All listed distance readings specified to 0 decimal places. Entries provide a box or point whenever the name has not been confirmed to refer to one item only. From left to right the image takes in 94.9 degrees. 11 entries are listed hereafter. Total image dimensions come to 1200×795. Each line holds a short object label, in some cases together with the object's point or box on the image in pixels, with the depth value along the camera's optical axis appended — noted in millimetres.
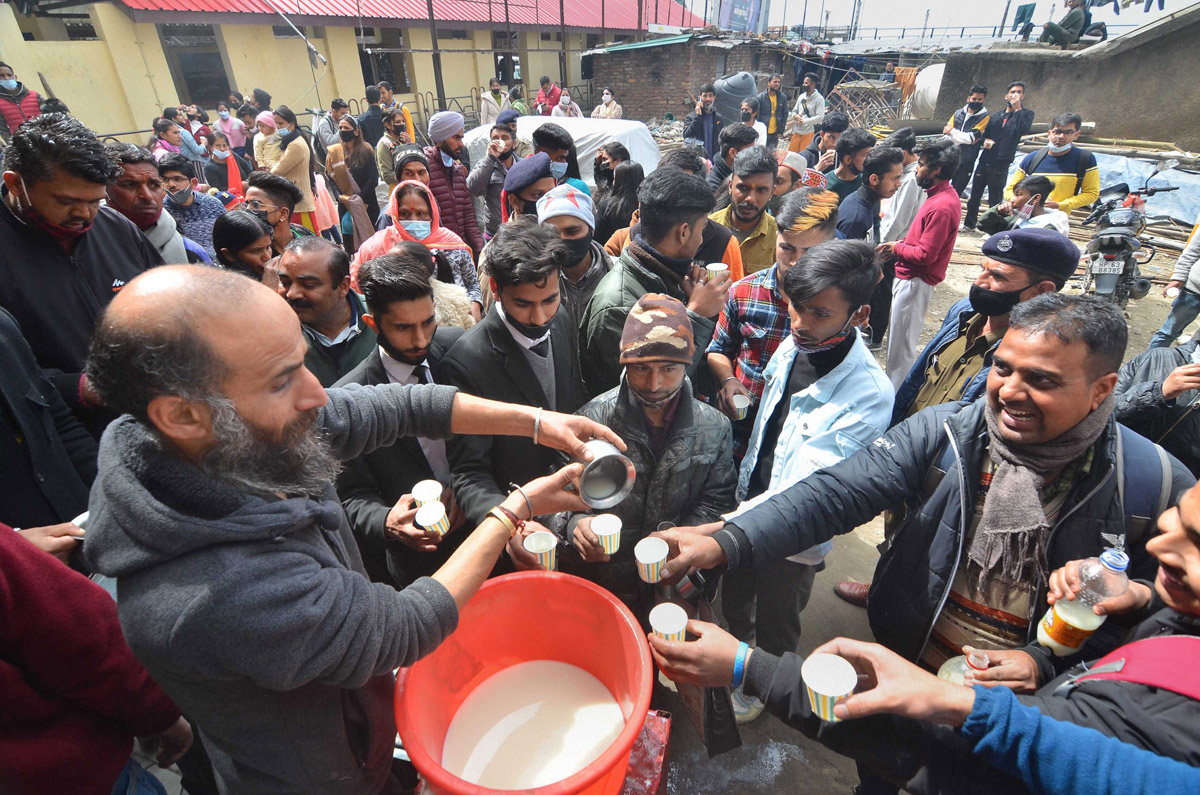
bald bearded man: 1092
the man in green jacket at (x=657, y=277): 2906
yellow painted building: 11586
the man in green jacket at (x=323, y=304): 2732
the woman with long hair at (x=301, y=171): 5691
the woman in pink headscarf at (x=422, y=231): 4195
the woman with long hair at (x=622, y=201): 5031
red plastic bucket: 1580
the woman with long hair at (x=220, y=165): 8734
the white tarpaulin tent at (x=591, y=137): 10789
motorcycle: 5977
